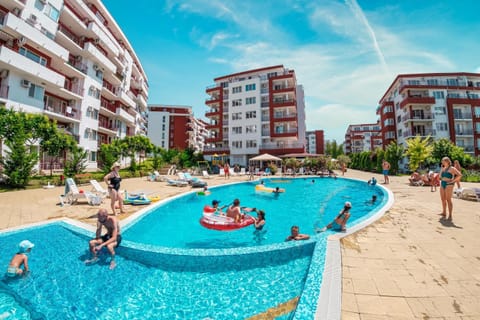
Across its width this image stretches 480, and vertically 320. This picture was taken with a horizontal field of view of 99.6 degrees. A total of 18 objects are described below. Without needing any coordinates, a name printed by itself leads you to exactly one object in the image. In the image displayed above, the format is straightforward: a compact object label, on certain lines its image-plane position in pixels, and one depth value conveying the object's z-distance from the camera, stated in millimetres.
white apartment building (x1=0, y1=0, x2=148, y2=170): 16953
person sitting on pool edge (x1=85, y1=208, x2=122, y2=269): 5020
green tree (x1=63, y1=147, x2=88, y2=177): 16766
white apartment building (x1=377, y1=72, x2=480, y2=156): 34125
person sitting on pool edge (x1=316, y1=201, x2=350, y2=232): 5628
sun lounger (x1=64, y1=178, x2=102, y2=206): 9367
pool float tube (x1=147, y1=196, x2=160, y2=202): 10601
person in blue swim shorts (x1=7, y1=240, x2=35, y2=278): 4277
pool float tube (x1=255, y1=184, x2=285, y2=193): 15964
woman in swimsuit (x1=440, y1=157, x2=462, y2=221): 6385
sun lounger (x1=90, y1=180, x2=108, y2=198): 10637
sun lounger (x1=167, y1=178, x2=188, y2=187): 17922
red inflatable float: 7336
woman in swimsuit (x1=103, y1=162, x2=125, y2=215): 7789
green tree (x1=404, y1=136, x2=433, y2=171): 24188
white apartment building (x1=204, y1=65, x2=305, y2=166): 38031
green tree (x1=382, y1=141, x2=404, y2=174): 26453
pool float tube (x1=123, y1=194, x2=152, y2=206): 9766
